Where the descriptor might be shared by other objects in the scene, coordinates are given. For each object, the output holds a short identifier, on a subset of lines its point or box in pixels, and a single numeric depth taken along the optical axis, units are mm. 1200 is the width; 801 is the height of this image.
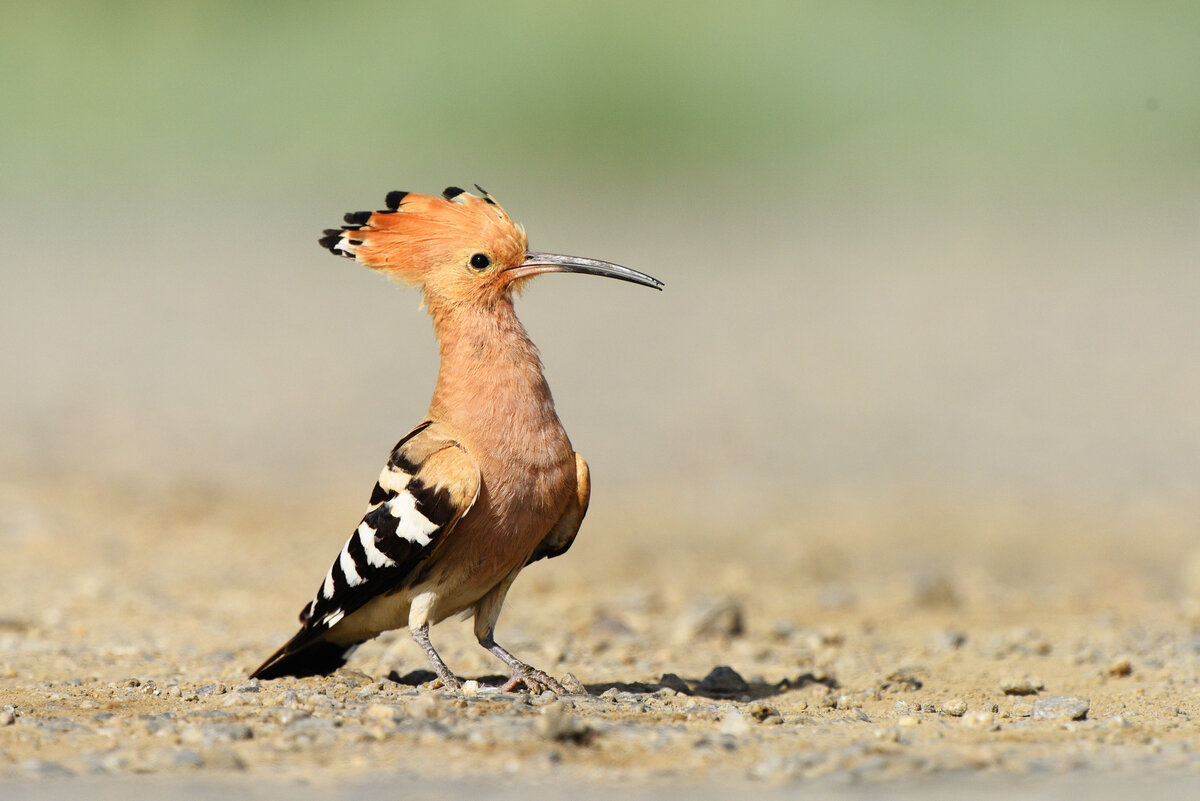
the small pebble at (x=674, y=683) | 11086
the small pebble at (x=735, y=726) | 8508
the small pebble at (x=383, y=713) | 8606
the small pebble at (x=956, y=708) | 9891
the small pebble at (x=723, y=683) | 11461
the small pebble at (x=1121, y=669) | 11805
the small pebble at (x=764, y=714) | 9109
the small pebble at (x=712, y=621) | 13898
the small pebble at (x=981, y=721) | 8847
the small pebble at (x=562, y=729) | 8078
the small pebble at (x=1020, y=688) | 11266
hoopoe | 9937
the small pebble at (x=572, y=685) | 10367
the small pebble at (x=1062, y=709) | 9383
